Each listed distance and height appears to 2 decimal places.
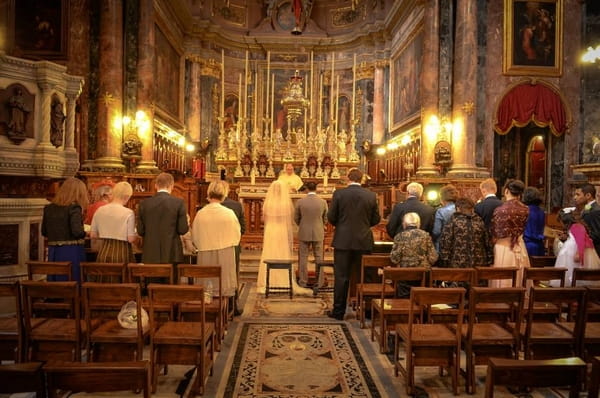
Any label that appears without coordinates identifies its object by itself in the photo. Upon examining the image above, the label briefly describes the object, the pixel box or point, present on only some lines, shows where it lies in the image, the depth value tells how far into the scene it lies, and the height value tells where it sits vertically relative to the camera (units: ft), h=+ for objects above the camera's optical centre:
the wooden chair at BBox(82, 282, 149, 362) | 13.25 -3.88
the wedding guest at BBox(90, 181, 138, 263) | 18.76 -1.21
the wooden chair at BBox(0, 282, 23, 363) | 13.35 -3.97
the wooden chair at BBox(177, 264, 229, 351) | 16.42 -3.67
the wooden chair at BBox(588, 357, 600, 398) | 7.74 -2.80
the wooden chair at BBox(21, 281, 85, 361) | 13.64 -3.91
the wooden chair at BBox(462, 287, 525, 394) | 13.73 -3.89
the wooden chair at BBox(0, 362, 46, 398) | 7.47 -2.81
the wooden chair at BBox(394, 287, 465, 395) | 13.66 -3.99
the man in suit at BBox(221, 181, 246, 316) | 24.70 -0.71
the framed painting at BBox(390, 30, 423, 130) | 53.93 +14.27
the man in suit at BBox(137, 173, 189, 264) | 19.35 -1.08
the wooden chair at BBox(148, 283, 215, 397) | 13.64 -4.00
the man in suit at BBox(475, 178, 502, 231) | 22.76 -0.02
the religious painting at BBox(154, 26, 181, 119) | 54.54 +14.62
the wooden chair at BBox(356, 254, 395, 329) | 21.02 -3.79
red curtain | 44.68 +8.66
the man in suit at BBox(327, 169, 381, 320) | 22.76 -1.25
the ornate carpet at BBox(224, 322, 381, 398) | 14.83 -5.71
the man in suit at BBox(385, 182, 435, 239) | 22.58 -0.46
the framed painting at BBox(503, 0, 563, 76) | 44.47 +14.99
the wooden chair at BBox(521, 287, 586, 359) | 13.70 -3.88
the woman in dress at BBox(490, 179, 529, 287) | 19.31 -1.16
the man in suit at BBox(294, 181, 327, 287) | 28.04 -1.13
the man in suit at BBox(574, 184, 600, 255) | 20.42 -0.23
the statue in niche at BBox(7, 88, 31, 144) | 22.30 +3.60
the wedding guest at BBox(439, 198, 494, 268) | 18.42 -1.43
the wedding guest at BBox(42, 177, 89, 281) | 19.10 -1.01
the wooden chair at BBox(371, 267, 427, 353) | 17.29 -3.83
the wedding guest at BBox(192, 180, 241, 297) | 20.01 -1.52
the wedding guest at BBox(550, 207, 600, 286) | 19.43 -1.92
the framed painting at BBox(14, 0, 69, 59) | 42.78 +14.81
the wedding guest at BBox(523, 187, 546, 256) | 22.22 -1.02
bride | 28.32 -1.47
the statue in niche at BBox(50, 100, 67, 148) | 24.53 +3.61
